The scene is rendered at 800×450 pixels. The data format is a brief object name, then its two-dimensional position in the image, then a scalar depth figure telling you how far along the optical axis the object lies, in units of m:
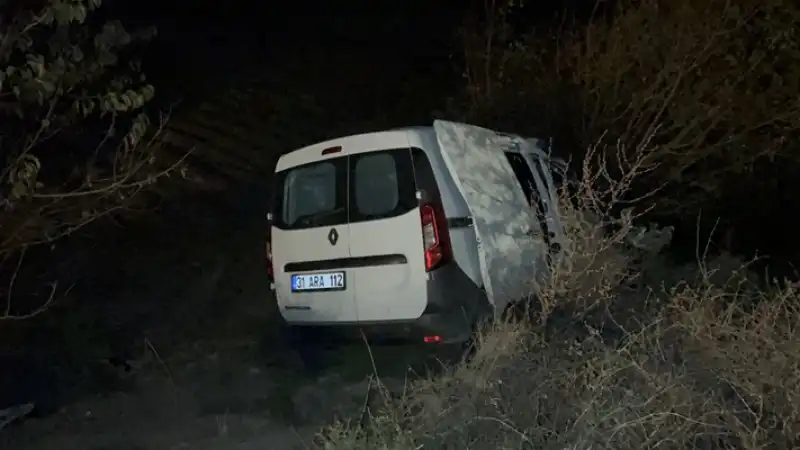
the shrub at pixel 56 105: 5.58
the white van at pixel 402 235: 5.97
